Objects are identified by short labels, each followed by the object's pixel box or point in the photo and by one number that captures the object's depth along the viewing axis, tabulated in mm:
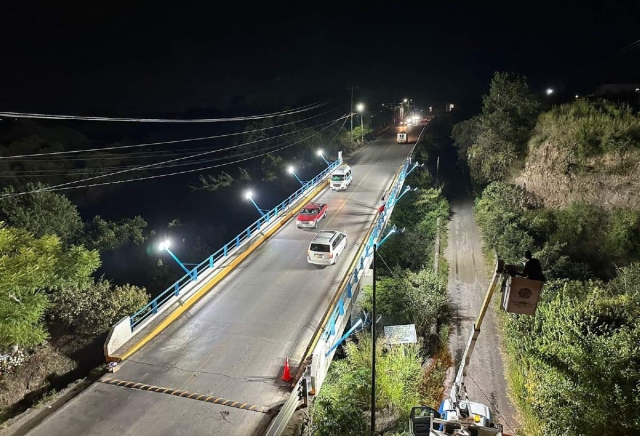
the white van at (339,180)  34031
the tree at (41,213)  29266
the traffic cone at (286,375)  12312
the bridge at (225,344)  11000
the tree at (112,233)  36916
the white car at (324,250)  19859
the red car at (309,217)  25359
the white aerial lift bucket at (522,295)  6926
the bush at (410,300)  18688
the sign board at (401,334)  15781
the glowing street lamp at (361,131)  53569
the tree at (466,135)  42219
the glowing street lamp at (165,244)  15742
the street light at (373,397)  12453
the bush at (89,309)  18202
